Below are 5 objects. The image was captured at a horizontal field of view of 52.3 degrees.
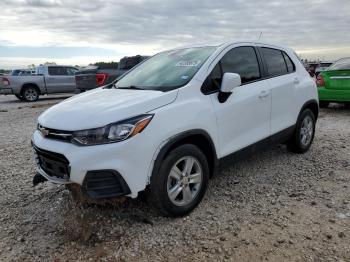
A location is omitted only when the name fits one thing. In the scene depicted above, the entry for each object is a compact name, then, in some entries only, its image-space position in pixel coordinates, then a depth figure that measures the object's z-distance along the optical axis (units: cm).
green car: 920
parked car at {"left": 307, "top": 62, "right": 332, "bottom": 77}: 2057
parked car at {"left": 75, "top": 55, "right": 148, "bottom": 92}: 1123
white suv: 305
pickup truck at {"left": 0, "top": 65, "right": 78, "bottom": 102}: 1608
